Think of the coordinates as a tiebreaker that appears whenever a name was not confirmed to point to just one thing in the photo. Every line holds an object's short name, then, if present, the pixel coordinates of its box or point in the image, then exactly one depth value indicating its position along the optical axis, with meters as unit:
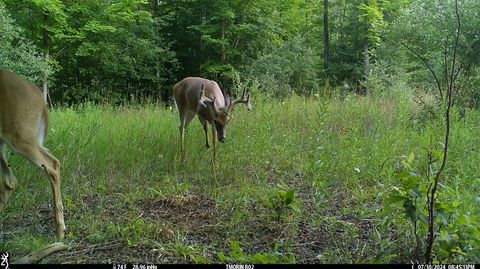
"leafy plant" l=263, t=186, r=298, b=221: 3.92
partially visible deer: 3.84
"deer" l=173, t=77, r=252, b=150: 6.75
